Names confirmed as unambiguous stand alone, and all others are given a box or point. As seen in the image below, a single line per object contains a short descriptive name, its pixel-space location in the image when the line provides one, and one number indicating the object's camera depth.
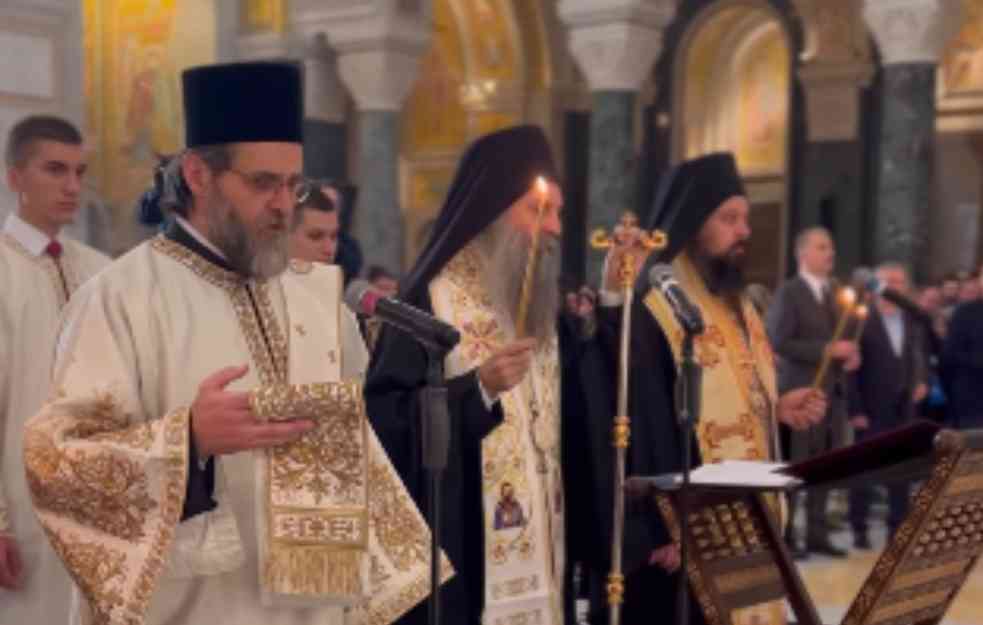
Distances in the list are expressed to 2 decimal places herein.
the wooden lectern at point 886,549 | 3.00
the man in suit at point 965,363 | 8.25
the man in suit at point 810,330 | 7.63
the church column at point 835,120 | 15.09
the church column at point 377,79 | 13.09
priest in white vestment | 2.14
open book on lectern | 2.95
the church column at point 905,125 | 10.54
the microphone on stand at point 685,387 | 2.96
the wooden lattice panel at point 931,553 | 3.11
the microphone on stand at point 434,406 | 2.36
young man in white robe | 3.28
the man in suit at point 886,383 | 8.04
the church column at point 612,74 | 12.05
